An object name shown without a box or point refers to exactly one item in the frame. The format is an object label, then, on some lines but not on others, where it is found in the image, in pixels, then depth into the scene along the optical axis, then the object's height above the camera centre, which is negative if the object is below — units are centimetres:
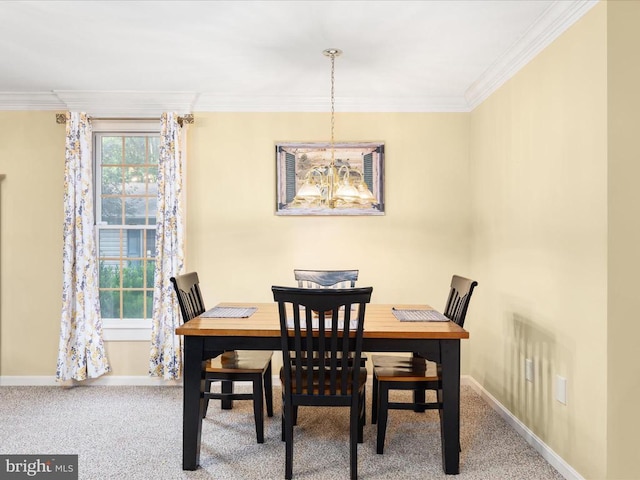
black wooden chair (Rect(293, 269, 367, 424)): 362 -34
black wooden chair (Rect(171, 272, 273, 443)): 287 -85
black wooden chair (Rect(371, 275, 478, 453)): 271 -84
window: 428 +3
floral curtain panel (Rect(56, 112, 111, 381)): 400 -33
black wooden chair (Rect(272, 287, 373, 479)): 238 -63
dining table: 254 -64
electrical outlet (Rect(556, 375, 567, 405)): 253 -86
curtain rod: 404 +104
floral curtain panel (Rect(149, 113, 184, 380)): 401 -20
